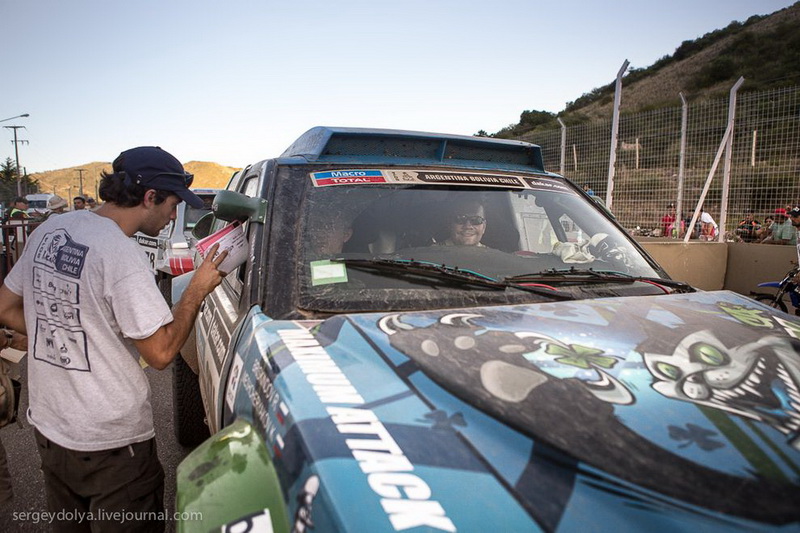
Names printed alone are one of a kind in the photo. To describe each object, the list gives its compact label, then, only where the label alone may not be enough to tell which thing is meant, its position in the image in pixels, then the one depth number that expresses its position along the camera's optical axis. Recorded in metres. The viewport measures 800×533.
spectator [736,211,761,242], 10.38
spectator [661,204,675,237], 10.48
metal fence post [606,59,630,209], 8.60
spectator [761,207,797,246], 9.51
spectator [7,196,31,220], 11.72
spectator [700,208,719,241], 11.11
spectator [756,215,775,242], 9.97
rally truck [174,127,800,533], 0.94
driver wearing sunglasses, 2.27
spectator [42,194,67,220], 9.20
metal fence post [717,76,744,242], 8.58
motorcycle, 6.94
